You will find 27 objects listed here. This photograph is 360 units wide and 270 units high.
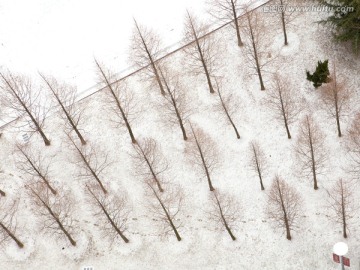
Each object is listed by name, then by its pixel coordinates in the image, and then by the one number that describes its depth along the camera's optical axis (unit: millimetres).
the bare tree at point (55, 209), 45844
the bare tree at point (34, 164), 47697
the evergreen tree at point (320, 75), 46500
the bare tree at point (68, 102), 48938
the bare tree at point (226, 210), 44688
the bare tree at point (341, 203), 42938
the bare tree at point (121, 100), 48097
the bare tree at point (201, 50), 49594
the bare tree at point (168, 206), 45219
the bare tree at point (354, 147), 44875
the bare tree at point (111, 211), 45625
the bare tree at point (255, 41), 48950
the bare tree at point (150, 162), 46656
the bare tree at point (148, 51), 48747
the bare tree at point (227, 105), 47912
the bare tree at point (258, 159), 45809
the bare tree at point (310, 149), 45125
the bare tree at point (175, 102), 47997
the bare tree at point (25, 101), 47594
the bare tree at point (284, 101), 46938
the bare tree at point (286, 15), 49512
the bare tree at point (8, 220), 46344
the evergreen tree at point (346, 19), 44209
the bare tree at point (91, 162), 47250
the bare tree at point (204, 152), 46594
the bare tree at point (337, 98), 46500
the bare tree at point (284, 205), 43406
